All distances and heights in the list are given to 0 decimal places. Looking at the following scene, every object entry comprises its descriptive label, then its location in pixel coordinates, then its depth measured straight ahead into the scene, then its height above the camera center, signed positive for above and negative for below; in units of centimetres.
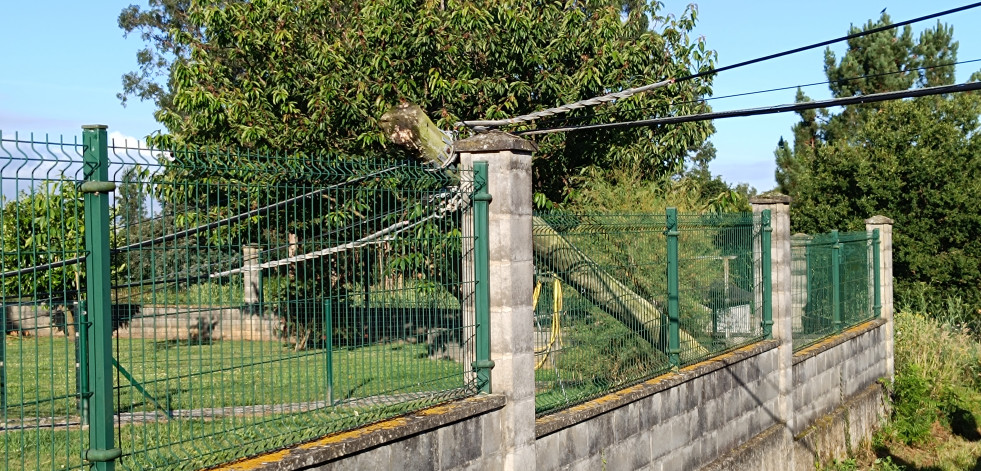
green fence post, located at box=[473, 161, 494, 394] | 627 -28
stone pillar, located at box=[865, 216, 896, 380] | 1547 -58
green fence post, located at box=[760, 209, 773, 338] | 1101 -51
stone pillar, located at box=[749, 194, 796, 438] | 1097 -70
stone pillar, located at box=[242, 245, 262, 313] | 480 -20
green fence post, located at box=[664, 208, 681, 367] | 865 -54
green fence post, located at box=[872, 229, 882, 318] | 1534 -91
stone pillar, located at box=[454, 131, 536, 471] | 630 -26
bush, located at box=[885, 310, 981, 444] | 1433 -240
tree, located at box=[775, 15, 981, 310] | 2066 +92
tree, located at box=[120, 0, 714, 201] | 1384 +248
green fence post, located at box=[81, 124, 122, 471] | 407 -27
